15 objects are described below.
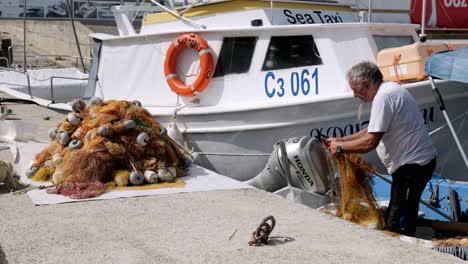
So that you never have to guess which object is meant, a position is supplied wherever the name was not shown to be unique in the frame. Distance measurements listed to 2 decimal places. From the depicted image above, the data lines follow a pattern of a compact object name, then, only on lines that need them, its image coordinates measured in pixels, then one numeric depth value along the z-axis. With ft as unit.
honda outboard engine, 20.81
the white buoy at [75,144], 21.84
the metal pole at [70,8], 42.34
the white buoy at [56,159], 21.91
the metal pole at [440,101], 20.12
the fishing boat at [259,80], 25.54
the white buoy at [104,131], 21.11
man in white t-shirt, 15.87
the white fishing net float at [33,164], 22.63
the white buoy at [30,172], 22.06
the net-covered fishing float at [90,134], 21.40
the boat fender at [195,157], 26.96
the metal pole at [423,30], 23.60
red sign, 36.42
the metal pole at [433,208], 19.33
